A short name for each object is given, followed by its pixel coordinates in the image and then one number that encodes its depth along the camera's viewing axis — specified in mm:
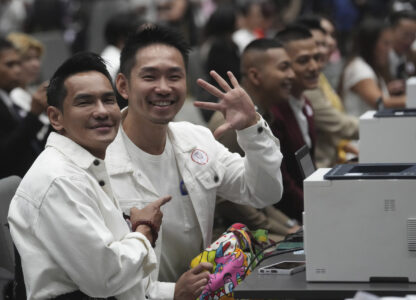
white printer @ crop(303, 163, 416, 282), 5223
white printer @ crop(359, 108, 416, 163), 7155
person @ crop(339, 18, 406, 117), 13081
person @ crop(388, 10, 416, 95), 14096
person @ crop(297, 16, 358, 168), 10939
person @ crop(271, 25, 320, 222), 8744
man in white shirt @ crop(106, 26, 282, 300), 6432
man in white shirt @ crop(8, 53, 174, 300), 5131
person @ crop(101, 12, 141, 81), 13025
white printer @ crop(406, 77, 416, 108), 8383
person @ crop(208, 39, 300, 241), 8521
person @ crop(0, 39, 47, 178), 9224
